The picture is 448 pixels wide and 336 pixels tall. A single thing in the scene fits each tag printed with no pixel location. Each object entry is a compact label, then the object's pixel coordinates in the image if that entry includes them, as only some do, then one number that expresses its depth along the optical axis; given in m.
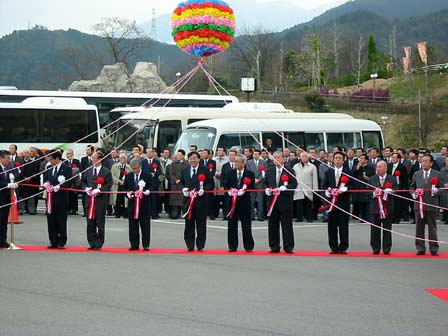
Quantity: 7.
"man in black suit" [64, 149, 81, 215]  20.45
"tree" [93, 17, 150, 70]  68.32
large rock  55.91
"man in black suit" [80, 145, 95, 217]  20.69
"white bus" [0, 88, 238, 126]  33.00
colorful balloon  16.81
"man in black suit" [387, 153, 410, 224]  19.50
